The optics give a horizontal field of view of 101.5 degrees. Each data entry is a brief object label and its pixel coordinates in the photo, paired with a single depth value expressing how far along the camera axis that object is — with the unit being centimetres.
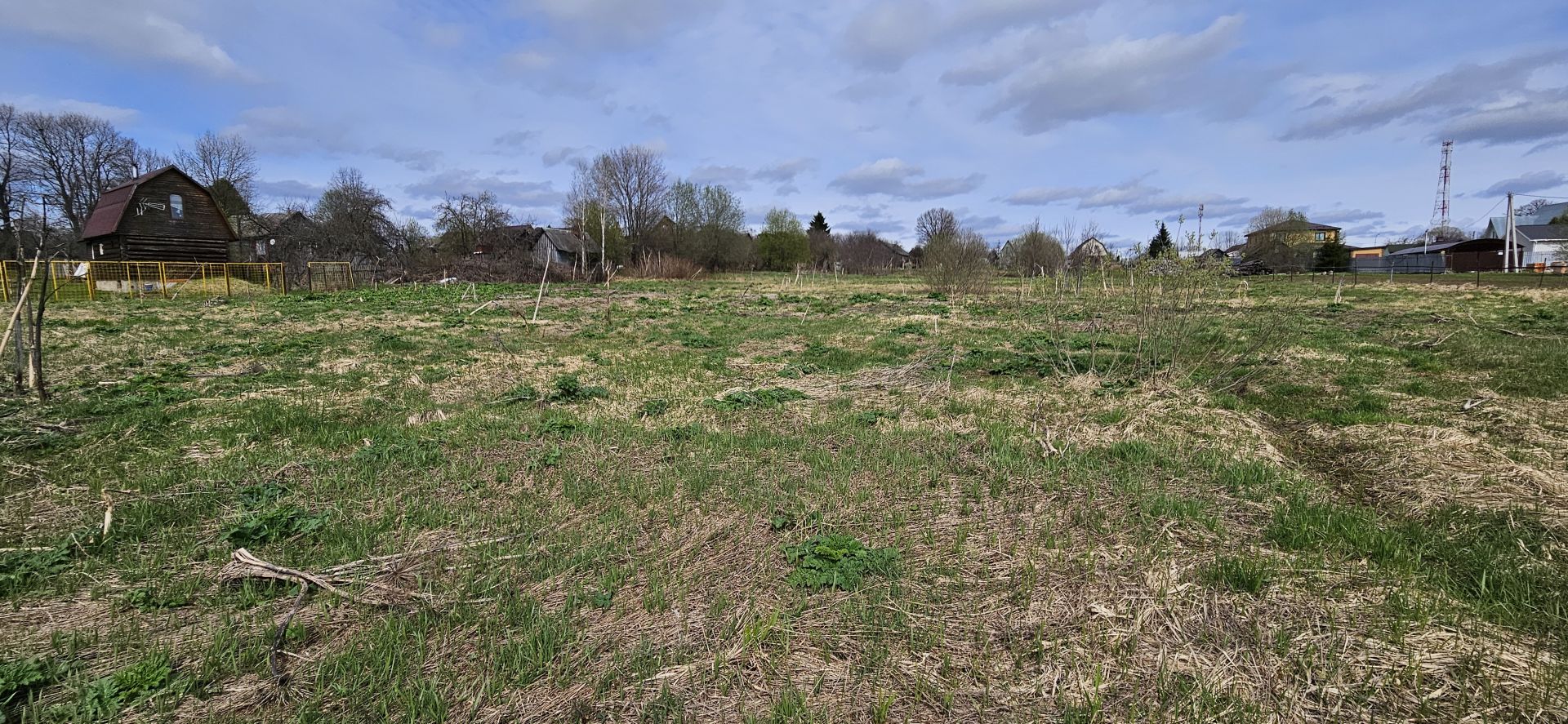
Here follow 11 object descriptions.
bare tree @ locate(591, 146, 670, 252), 5531
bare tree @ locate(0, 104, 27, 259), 3692
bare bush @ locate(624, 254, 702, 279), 4350
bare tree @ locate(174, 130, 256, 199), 4731
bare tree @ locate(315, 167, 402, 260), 4159
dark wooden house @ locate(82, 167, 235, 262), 3064
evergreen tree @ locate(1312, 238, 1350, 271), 5475
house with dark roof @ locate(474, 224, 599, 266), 4762
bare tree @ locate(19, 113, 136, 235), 4094
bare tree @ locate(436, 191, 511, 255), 4669
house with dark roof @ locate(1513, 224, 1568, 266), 5425
